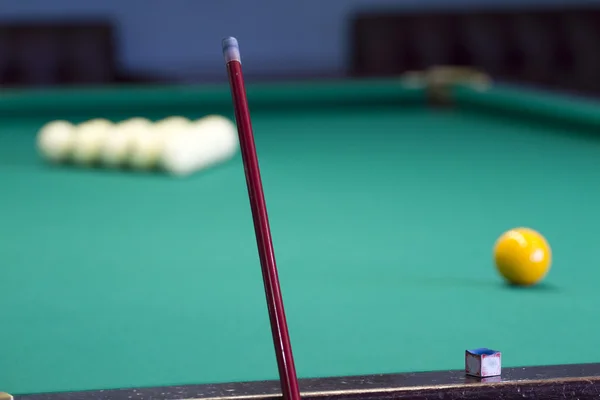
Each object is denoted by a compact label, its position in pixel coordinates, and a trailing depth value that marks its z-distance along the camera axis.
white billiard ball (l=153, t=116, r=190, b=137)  4.31
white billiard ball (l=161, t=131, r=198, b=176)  4.01
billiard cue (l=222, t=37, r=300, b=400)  1.47
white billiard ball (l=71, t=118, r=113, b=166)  4.27
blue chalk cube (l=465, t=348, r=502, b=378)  1.59
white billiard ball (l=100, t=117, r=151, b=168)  4.15
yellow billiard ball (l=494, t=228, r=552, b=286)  2.28
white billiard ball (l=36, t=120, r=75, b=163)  4.31
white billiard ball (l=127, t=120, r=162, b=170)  4.06
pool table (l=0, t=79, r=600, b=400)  1.73
